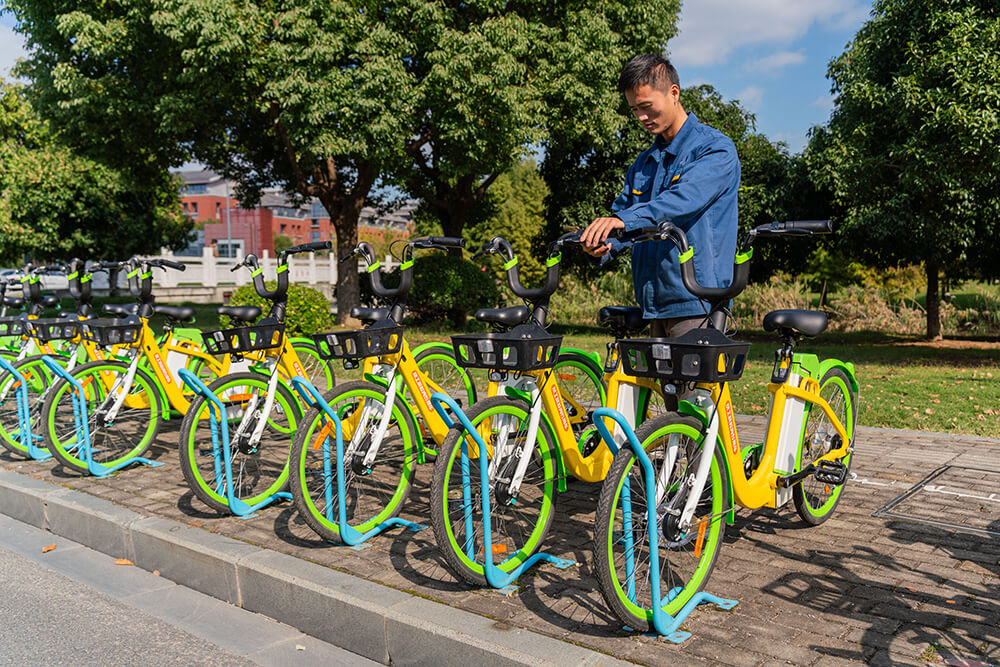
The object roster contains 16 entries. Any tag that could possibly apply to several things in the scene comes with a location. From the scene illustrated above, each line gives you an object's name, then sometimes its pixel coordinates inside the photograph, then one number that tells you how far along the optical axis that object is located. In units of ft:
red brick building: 285.02
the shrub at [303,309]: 48.37
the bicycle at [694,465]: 10.05
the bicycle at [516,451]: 11.82
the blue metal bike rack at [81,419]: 18.99
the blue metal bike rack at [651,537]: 9.83
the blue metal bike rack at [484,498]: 11.53
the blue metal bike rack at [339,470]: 13.48
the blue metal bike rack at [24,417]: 21.24
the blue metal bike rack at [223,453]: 15.42
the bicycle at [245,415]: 15.56
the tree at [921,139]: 35.60
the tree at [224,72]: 45.46
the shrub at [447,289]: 58.49
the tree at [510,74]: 48.67
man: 12.14
